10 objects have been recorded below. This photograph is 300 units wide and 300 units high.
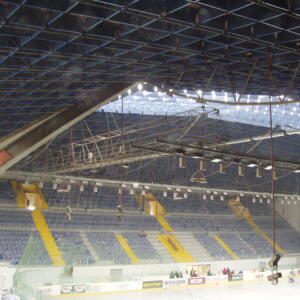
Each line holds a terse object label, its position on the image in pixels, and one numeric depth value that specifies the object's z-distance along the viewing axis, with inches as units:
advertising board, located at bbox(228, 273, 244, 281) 1613.1
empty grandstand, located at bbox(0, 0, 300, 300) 502.0
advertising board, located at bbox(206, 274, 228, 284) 1542.6
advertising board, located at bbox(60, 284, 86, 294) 1205.1
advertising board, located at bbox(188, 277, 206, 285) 1494.8
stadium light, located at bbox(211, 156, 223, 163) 850.6
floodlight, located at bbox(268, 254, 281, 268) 581.0
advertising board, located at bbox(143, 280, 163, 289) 1384.1
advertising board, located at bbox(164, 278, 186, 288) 1443.2
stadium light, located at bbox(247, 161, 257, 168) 922.7
